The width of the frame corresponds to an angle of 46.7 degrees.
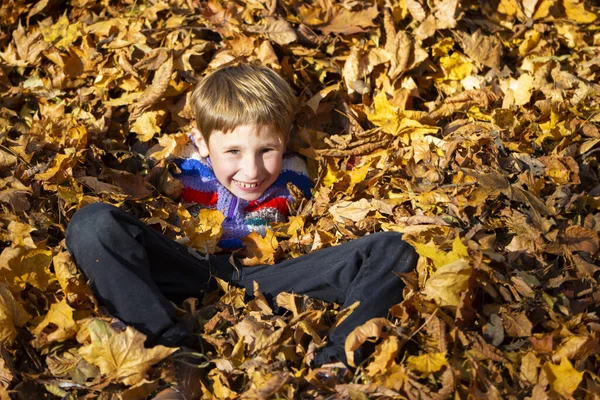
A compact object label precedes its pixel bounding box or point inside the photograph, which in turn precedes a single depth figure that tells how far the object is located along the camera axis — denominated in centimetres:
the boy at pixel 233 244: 231
